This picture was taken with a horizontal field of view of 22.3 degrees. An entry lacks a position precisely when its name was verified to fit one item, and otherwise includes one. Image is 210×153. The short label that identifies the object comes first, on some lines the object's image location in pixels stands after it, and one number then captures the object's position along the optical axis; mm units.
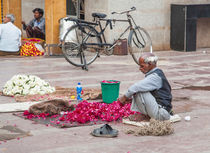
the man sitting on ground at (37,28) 16609
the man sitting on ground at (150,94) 7289
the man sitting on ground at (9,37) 14898
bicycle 12570
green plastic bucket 8898
